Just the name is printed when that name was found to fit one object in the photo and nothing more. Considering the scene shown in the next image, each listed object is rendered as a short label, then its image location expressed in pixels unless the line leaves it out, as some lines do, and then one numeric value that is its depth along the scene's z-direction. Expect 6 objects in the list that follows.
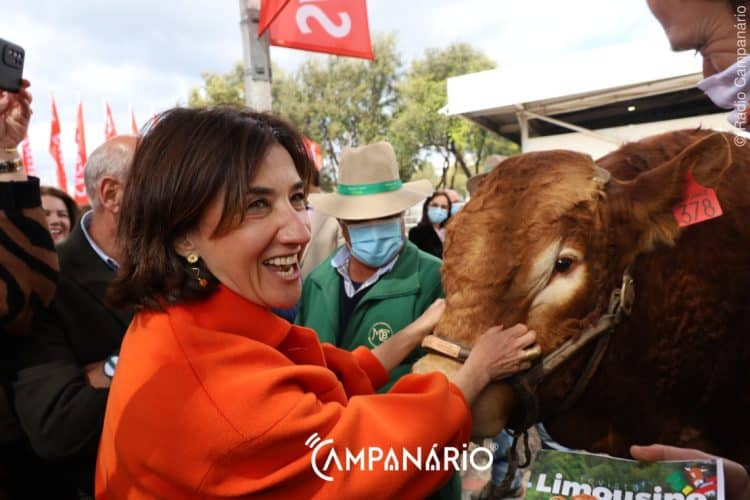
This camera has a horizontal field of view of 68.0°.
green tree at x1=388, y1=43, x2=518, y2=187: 14.72
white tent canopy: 9.16
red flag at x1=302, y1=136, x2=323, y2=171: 6.60
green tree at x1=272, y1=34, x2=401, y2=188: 15.95
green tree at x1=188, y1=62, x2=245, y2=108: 31.00
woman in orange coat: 1.07
